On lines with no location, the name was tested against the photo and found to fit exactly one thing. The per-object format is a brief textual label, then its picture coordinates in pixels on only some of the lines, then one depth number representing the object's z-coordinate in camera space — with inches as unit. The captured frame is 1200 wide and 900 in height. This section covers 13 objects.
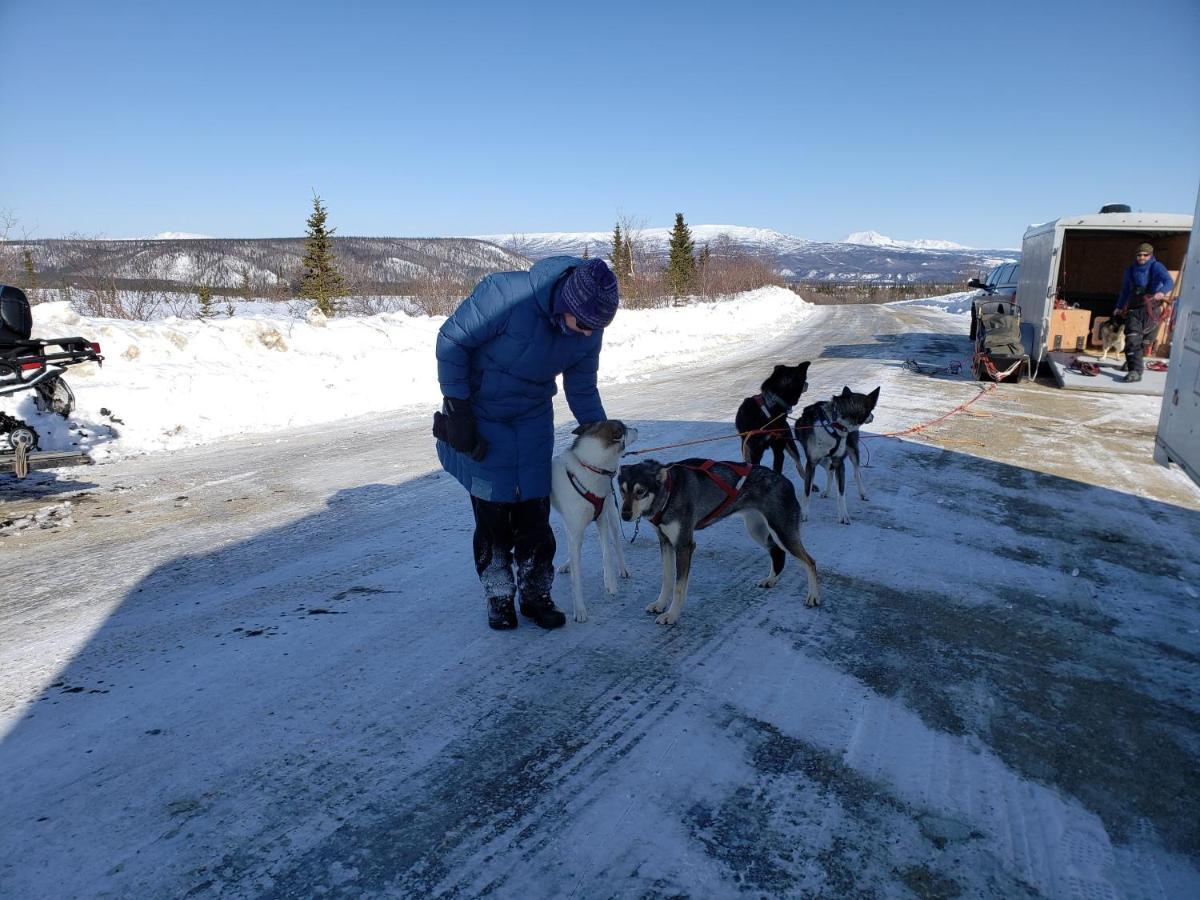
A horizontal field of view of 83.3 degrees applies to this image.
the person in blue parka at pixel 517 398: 126.0
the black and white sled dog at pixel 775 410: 231.5
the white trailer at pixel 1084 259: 444.1
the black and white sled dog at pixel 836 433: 218.7
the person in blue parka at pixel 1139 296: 431.2
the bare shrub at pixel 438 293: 1369.5
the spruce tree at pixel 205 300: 1228.2
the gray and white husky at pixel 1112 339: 504.4
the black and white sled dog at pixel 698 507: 144.9
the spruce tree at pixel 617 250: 1934.1
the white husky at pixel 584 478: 144.3
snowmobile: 225.0
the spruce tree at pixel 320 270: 1551.4
